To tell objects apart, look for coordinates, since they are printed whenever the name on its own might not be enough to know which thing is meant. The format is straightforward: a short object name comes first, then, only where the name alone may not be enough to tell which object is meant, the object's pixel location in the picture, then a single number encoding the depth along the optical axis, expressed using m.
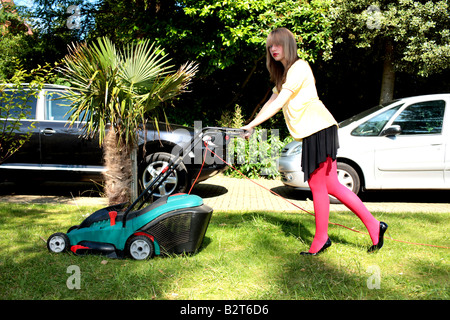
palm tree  4.18
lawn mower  3.08
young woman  3.13
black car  5.76
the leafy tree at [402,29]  7.68
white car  5.66
